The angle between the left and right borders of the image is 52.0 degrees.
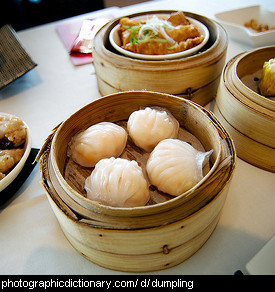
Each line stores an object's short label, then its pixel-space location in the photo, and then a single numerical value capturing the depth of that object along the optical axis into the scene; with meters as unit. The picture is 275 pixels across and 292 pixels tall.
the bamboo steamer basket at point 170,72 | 0.29
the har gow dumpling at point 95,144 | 0.24
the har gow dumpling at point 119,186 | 0.21
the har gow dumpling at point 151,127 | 0.25
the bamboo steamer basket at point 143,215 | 0.18
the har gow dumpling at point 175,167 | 0.22
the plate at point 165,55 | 0.31
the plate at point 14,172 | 0.24
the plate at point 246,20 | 0.41
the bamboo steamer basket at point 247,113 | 0.25
